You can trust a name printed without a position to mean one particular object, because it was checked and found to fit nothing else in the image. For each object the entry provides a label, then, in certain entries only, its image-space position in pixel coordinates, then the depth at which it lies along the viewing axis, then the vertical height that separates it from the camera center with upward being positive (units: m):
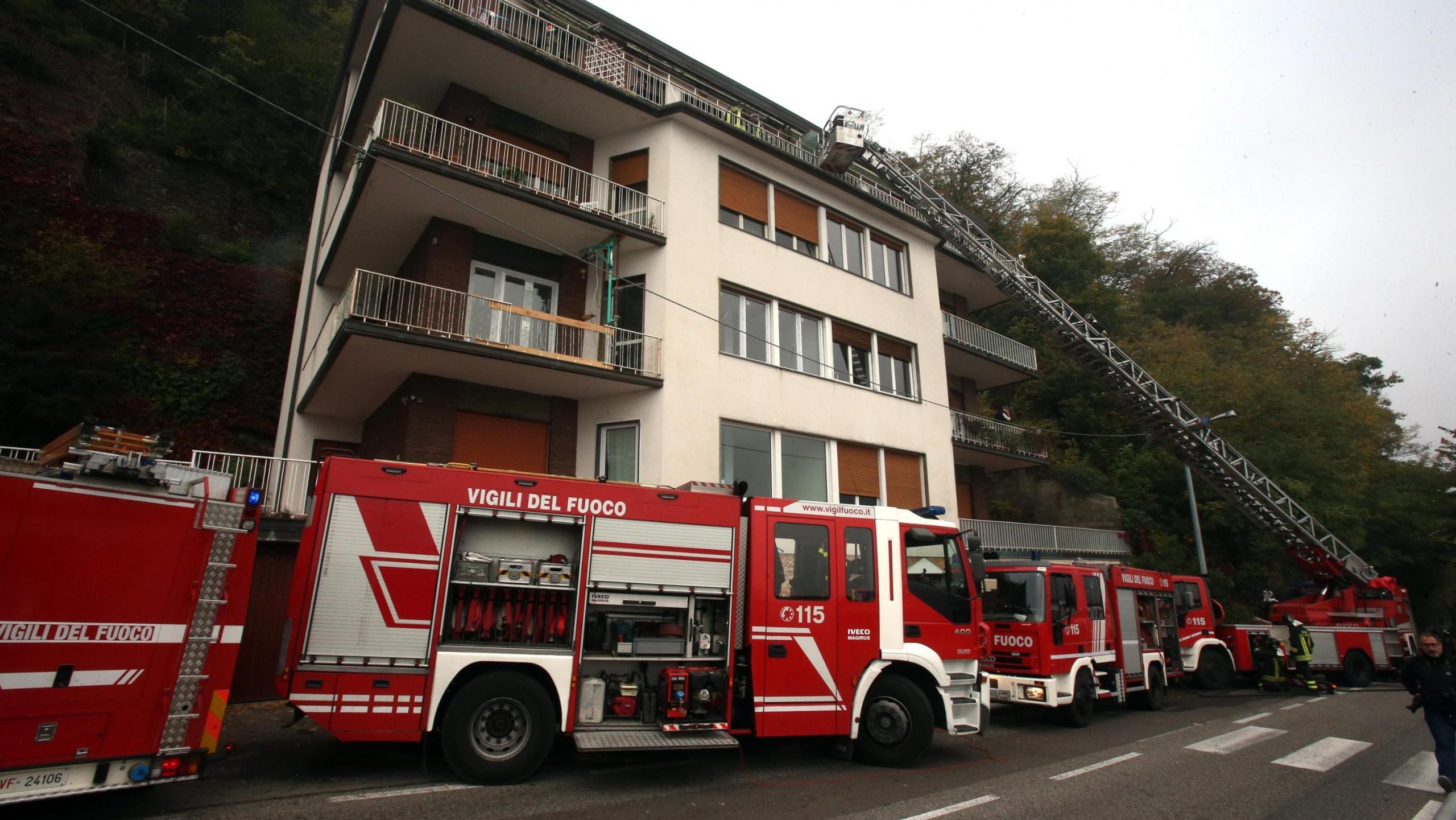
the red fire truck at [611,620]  6.43 -0.18
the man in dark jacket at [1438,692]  7.07 -0.89
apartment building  12.97 +6.82
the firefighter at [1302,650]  16.06 -1.09
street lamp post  22.48 +2.22
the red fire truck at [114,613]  4.82 -0.08
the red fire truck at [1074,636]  11.46 -0.56
